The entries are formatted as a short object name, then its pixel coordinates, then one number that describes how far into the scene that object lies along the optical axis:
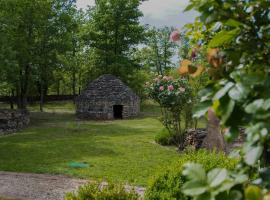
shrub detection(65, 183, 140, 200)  6.07
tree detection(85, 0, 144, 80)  41.09
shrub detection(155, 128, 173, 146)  19.32
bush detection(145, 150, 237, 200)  6.14
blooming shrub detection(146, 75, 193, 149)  17.56
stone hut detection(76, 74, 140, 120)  33.38
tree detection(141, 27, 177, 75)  61.38
